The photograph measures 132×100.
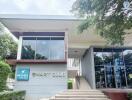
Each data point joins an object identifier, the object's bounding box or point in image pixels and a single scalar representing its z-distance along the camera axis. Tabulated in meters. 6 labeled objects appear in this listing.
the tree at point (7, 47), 9.22
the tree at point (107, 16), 4.33
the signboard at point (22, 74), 6.99
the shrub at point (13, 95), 4.55
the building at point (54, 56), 6.94
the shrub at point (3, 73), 6.12
